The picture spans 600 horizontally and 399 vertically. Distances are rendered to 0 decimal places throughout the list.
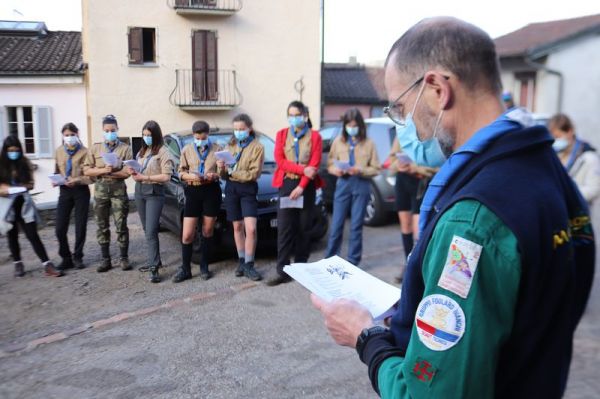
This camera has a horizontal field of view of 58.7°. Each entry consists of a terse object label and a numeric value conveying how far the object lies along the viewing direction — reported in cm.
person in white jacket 545
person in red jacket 664
